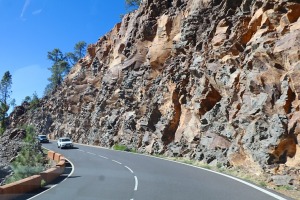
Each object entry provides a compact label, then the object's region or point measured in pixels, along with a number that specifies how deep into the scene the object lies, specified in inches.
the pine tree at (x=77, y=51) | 3863.2
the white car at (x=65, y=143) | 1757.1
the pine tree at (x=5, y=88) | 3673.7
